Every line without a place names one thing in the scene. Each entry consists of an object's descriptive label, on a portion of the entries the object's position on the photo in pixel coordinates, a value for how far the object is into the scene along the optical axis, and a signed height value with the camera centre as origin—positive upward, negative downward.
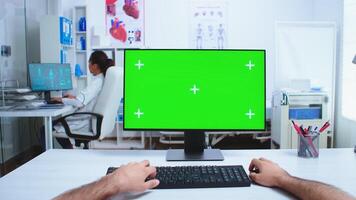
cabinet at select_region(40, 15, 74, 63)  4.47 +0.51
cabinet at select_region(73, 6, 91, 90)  4.96 +0.43
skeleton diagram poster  5.06 +0.77
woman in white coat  3.32 -0.21
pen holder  1.47 -0.30
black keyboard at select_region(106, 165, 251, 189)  1.13 -0.34
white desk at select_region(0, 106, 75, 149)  2.97 -0.33
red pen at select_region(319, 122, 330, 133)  1.59 -0.24
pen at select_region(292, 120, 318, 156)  1.48 -0.28
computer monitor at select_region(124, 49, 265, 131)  1.47 -0.06
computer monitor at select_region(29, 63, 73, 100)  3.83 -0.01
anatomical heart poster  5.08 +0.80
